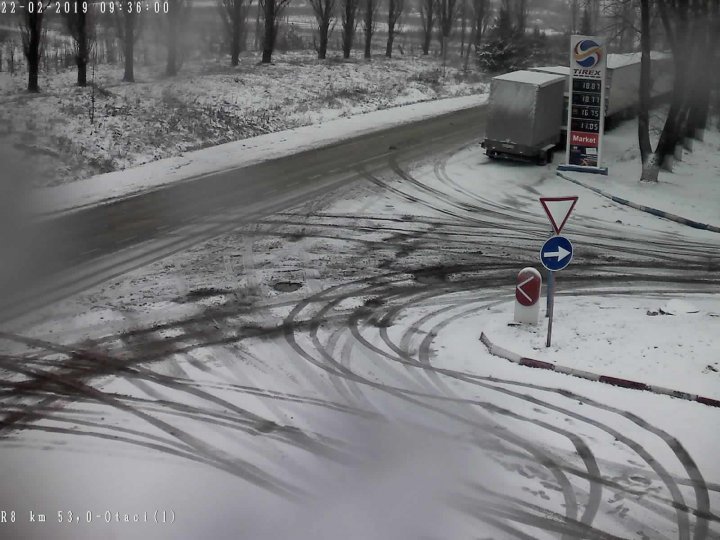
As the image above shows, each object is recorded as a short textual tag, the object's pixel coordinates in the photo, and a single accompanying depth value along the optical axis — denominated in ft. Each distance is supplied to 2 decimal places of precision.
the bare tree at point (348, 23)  176.65
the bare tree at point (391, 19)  189.67
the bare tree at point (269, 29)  151.64
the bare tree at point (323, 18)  168.87
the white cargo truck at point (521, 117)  78.33
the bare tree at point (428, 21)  211.82
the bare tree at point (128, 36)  111.45
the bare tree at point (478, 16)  206.08
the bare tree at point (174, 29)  119.65
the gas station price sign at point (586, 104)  74.59
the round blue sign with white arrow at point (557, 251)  35.68
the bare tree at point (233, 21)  139.46
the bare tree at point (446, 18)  201.77
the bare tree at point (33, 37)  91.91
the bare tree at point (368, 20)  181.16
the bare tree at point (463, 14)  217.56
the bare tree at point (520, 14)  177.66
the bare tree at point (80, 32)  94.94
